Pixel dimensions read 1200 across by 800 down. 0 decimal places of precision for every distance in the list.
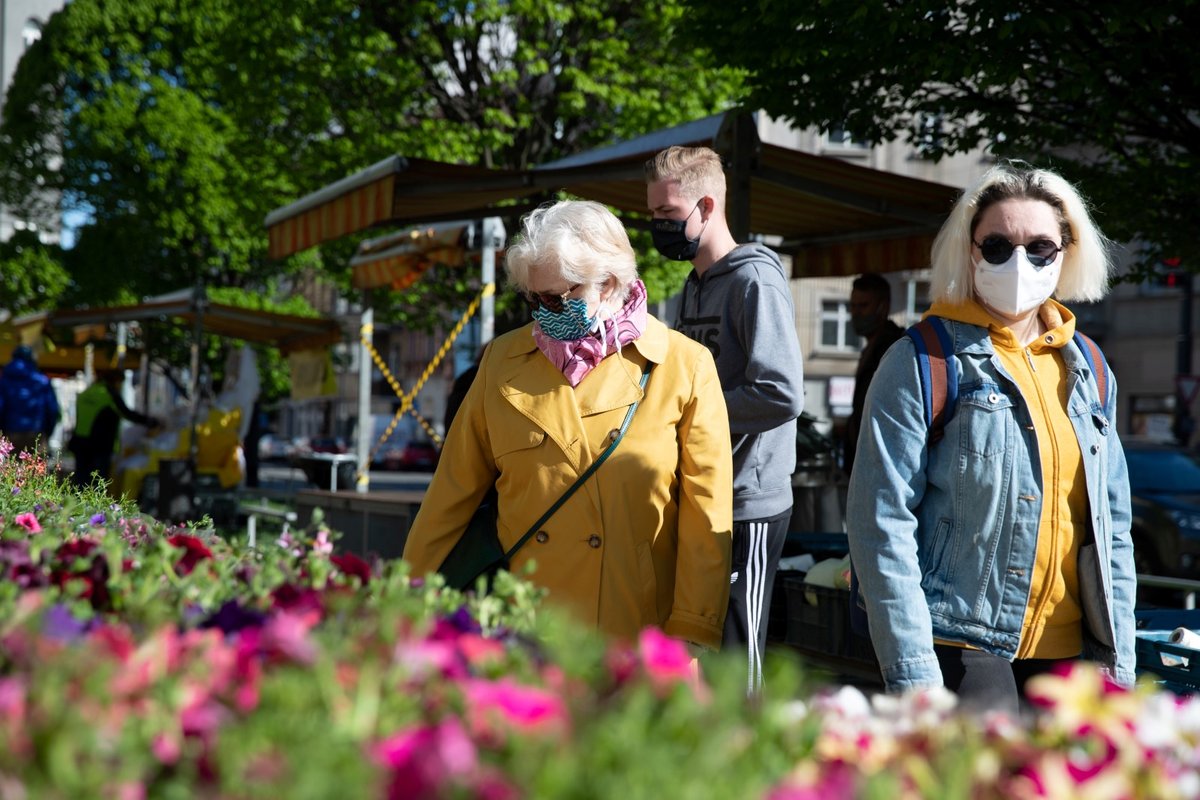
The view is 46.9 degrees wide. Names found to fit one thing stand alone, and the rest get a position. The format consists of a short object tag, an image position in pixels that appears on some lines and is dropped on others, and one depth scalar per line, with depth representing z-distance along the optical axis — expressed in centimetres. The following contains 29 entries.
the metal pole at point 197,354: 1454
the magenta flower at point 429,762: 117
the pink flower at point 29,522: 278
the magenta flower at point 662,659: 152
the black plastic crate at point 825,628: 549
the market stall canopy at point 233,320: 1571
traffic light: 1080
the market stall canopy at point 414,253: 1202
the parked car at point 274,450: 5406
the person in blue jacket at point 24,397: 1396
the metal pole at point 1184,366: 2330
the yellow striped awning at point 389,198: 714
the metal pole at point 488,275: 1173
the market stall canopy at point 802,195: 707
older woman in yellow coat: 337
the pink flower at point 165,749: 127
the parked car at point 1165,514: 1259
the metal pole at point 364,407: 1296
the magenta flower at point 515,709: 133
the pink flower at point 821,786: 120
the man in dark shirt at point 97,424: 1551
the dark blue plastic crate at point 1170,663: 390
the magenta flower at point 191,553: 221
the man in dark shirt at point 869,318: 700
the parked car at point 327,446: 4691
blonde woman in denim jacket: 299
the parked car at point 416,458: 4959
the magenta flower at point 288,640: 141
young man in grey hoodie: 384
